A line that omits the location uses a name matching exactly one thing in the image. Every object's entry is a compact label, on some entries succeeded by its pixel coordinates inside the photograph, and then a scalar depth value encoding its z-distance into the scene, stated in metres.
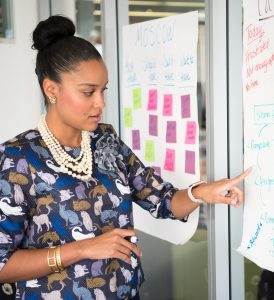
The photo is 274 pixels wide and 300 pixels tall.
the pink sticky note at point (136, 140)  2.38
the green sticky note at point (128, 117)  2.45
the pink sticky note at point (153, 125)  2.21
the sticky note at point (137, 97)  2.34
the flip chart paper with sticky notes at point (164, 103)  1.97
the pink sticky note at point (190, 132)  1.96
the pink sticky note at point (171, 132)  2.08
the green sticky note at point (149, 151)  2.26
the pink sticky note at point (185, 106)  1.98
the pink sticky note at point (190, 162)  1.98
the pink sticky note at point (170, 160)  2.10
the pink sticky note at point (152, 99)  2.20
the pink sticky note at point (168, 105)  2.09
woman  1.51
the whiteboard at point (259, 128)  1.57
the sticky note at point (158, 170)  2.21
